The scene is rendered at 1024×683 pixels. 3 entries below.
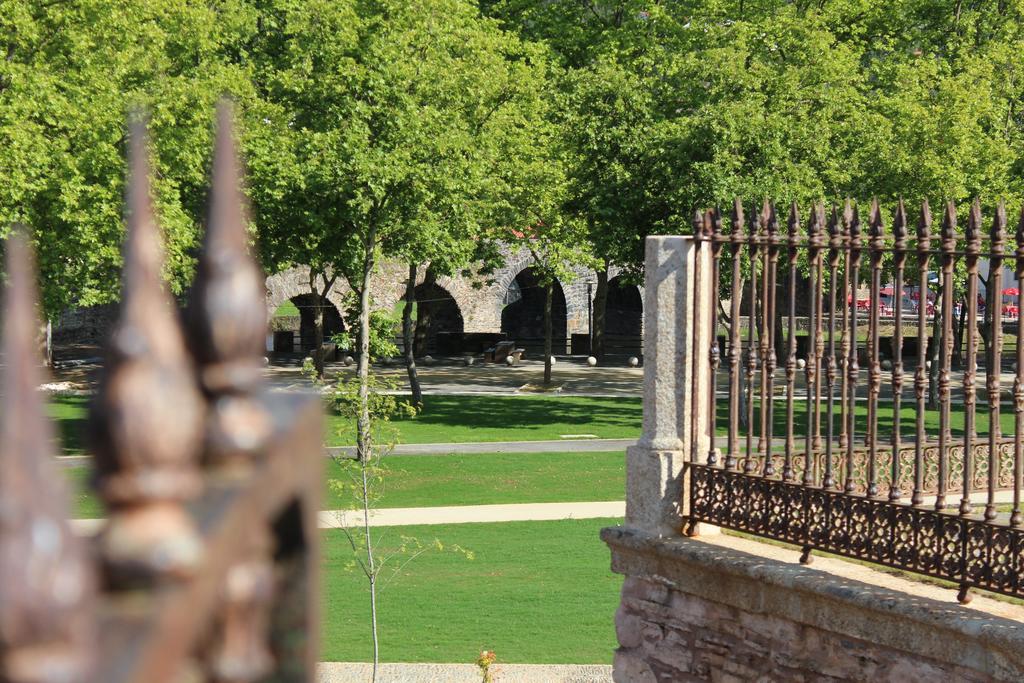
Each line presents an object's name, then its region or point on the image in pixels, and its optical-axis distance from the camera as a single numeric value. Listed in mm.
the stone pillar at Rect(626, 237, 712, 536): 19297
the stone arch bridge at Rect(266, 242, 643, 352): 99125
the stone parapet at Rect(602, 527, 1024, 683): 14898
